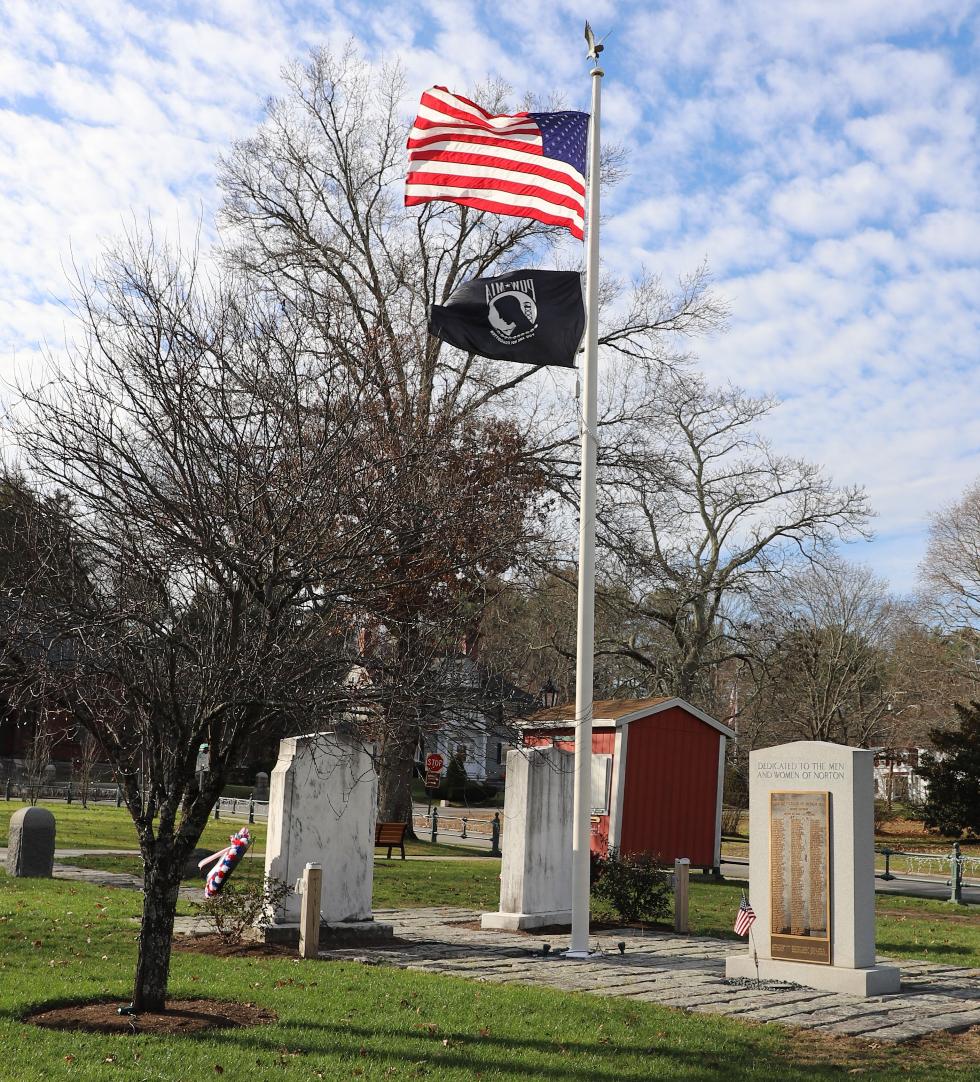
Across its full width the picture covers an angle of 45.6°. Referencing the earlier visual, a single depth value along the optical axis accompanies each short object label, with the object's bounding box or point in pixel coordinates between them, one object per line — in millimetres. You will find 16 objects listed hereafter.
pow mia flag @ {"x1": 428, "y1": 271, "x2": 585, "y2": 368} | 12961
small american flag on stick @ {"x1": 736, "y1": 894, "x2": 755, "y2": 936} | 11203
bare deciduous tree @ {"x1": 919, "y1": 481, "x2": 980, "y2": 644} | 45125
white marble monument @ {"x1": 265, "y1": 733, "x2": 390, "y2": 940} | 12547
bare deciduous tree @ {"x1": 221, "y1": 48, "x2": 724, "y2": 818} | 21734
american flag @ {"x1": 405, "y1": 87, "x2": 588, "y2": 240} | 13266
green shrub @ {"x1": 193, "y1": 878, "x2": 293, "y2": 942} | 11727
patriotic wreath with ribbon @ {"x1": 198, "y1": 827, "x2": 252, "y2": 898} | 11312
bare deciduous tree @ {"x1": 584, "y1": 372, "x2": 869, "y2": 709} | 26984
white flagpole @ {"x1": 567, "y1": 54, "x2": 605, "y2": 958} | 12320
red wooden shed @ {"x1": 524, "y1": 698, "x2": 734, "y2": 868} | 23344
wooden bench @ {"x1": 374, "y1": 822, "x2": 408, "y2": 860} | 23656
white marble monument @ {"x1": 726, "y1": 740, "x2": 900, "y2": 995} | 10773
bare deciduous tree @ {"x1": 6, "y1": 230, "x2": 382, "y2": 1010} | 7762
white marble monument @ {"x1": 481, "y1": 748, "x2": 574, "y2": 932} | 14375
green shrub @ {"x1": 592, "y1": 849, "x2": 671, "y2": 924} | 15141
